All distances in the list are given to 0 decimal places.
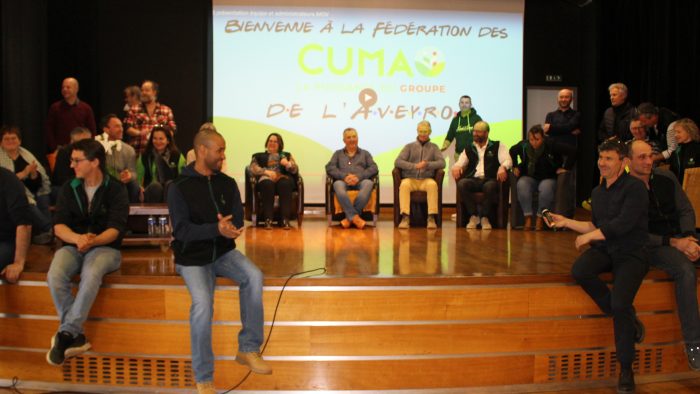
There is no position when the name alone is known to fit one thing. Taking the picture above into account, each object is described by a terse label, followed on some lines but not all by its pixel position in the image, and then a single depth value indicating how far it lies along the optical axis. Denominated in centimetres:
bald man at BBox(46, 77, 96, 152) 714
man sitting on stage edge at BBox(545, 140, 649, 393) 387
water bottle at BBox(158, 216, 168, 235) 544
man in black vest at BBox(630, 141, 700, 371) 405
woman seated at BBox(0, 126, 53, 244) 584
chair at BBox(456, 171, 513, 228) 706
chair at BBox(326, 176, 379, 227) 716
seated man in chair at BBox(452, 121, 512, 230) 705
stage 390
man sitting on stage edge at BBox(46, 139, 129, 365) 381
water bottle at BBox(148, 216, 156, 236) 547
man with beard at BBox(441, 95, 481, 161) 820
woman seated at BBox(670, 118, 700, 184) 589
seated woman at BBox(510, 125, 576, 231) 693
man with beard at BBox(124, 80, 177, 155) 696
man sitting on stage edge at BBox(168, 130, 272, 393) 360
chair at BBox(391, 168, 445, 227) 718
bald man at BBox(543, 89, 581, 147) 753
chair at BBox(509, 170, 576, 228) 686
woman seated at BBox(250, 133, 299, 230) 698
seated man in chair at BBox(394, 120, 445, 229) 711
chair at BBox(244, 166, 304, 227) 716
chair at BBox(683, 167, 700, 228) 548
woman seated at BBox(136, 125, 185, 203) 635
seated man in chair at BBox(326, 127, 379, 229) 704
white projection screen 902
